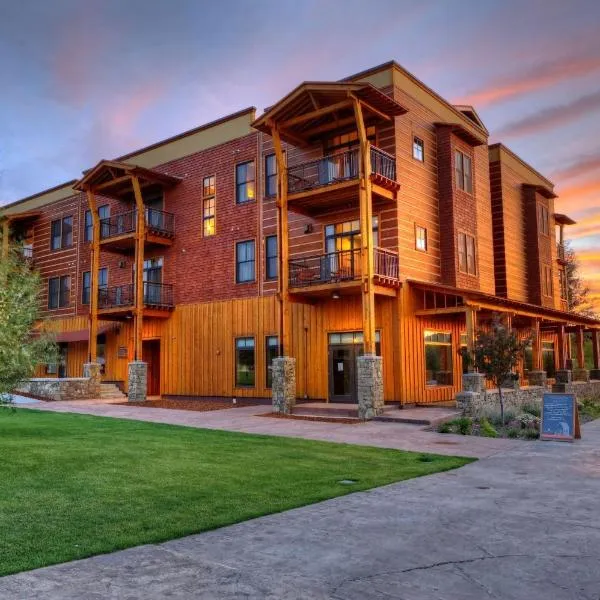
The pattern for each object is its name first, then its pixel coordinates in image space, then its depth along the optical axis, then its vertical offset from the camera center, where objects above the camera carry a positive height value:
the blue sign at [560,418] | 12.81 -1.37
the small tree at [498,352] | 15.56 +0.16
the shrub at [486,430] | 13.91 -1.74
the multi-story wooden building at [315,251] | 19.83 +4.64
